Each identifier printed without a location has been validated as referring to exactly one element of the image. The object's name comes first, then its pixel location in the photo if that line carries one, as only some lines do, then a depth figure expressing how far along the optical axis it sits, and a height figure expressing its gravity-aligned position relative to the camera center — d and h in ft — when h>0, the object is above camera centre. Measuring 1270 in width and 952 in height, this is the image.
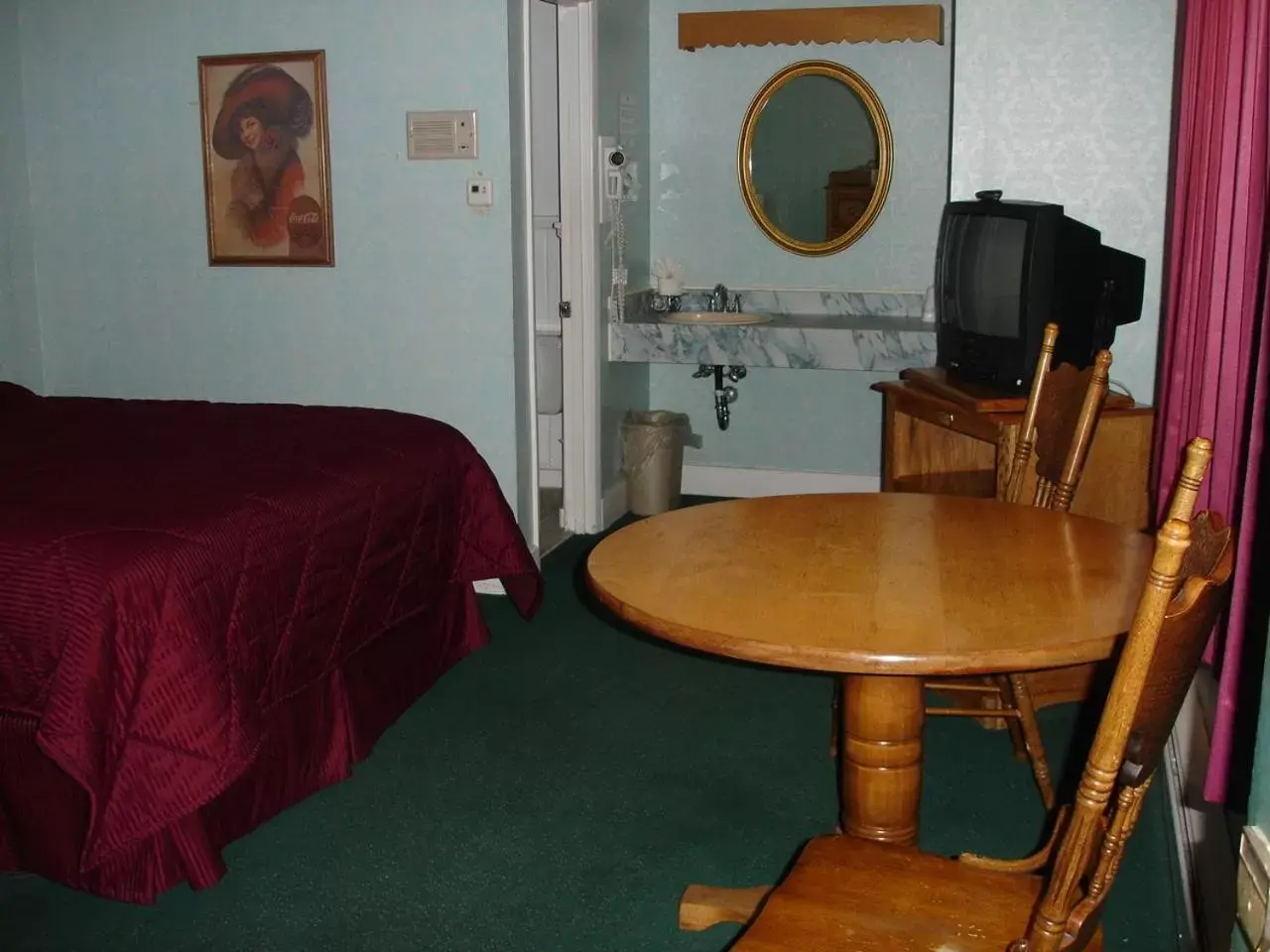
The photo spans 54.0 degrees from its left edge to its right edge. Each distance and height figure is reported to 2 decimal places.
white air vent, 12.88 +1.14
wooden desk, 10.22 -1.83
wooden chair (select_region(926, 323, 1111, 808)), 8.10 -1.40
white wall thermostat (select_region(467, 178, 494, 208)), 12.96 +0.55
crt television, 10.77 -0.39
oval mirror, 16.51 +1.15
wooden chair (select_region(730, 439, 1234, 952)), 3.99 -2.31
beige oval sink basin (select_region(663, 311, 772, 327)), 16.31 -0.95
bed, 6.95 -2.31
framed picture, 13.35 +0.95
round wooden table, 5.22 -1.62
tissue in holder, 17.10 -0.45
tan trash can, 16.46 -2.80
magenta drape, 5.53 -0.24
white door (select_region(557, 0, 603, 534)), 14.48 -0.17
